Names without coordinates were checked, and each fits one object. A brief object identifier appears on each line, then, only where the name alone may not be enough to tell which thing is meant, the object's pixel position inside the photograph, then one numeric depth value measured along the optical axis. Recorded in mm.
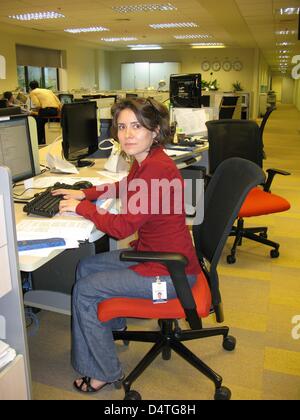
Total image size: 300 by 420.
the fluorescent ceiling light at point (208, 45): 13795
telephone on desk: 3736
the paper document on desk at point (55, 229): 1563
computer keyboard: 1759
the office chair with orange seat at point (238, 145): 3275
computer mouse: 2170
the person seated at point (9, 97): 7336
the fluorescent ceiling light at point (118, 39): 12500
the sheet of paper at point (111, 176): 2471
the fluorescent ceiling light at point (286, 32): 9723
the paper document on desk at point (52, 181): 2299
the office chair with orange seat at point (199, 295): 1539
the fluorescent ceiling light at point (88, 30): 10150
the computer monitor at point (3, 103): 5954
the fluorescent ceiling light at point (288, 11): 6978
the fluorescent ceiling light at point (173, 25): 9484
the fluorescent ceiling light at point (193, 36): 11603
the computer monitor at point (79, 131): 2732
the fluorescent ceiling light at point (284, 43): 12460
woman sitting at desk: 1612
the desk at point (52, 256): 1398
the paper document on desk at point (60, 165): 2648
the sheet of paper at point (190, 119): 4203
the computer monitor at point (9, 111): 2391
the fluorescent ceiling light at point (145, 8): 7270
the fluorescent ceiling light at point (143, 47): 14664
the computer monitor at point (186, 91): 4402
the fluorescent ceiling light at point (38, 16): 8205
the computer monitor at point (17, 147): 2105
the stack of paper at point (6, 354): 1339
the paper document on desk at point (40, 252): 1430
